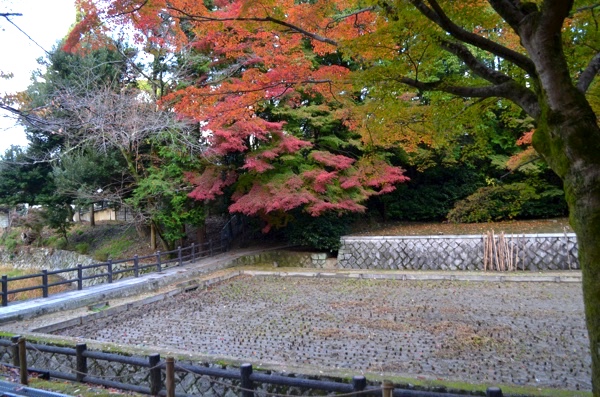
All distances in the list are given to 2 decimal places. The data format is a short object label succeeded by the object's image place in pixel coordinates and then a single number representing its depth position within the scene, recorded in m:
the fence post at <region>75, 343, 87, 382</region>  5.65
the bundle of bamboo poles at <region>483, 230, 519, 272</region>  13.81
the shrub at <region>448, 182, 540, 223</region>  17.32
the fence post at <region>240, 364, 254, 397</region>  4.55
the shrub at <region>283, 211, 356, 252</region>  17.45
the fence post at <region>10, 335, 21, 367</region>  5.98
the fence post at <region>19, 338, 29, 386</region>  5.55
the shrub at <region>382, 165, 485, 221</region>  21.09
